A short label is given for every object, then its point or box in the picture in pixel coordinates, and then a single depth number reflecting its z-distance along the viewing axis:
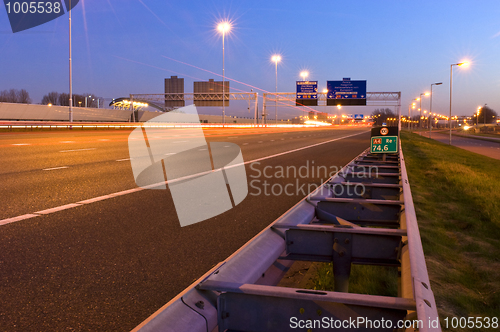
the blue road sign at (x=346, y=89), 67.88
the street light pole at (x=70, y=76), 38.28
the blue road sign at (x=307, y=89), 71.12
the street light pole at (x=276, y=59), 89.19
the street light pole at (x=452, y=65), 43.59
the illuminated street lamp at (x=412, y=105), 110.74
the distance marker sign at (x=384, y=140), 11.35
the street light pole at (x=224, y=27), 62.50
